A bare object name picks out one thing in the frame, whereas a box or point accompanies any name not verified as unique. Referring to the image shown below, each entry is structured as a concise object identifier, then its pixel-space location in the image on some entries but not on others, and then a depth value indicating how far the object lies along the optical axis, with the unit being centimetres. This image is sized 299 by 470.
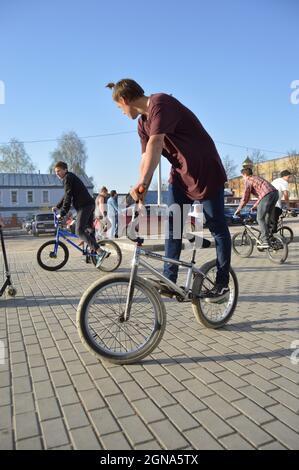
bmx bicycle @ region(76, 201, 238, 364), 267
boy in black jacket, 652
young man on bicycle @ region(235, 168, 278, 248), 741
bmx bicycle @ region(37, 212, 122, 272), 706
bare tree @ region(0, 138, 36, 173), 7238
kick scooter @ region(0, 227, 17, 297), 458
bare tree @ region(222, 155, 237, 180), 6550
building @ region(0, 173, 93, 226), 5714
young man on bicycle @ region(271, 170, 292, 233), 837
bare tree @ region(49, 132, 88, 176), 7012
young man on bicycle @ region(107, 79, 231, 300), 271
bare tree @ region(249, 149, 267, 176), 6431
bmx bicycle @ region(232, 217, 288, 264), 766
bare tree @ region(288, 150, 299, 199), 5836
